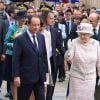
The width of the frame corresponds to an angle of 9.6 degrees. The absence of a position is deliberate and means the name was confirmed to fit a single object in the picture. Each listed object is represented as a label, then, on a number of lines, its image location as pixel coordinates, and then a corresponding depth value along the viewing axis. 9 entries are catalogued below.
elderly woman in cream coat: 9.48
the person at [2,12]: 13.20
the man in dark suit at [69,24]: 13.17
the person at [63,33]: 14.68
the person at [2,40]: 11.19
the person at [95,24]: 10.85
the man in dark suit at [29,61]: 8.94
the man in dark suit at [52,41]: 10.36
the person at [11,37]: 10.83
